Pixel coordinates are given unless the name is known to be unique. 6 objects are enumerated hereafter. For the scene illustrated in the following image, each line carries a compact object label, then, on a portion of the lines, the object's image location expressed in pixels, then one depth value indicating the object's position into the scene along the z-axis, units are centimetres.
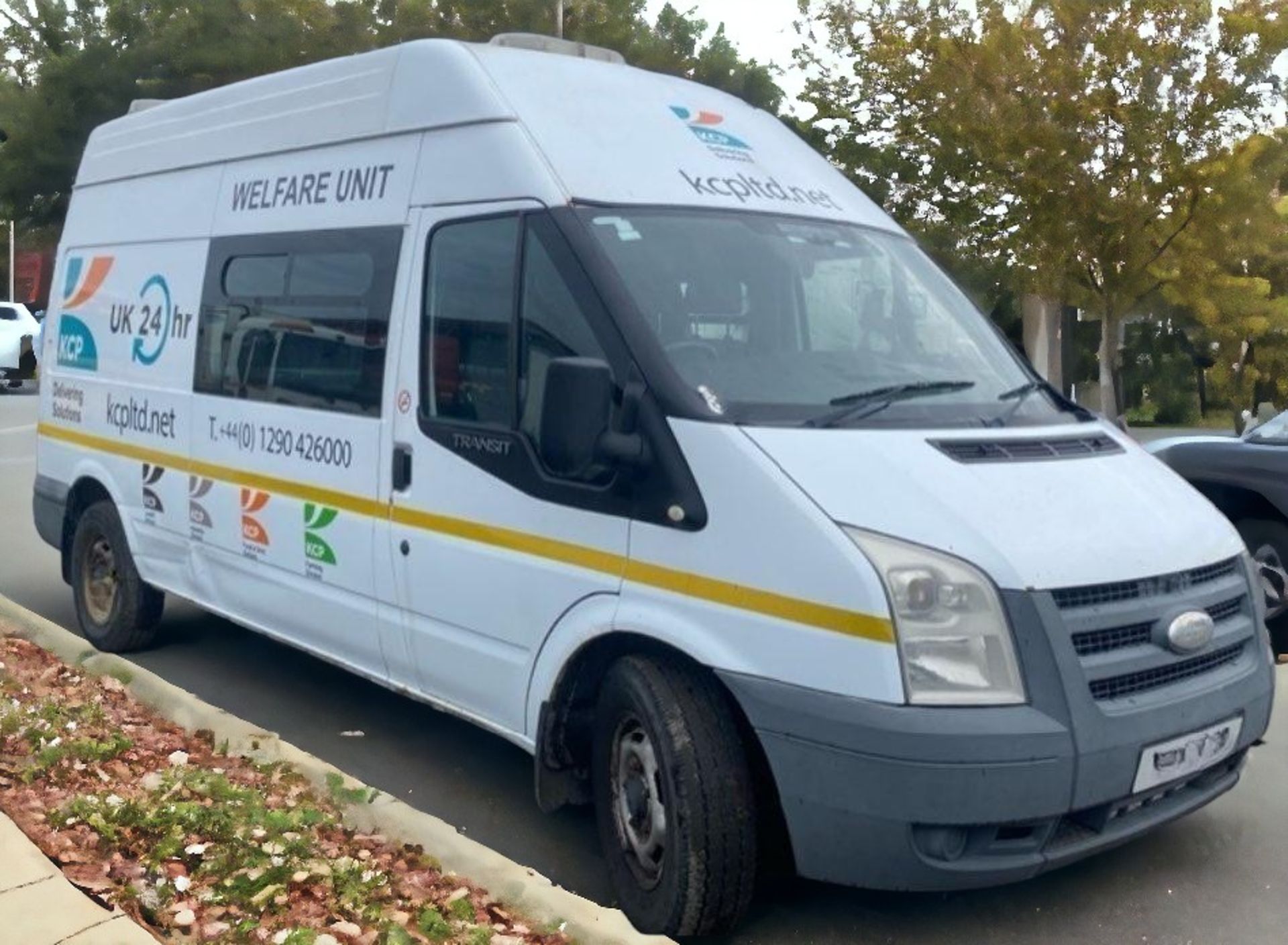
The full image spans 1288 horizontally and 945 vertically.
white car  3234
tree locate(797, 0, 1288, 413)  1666
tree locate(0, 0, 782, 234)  3072
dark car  791
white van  389
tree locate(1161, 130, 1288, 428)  1716
